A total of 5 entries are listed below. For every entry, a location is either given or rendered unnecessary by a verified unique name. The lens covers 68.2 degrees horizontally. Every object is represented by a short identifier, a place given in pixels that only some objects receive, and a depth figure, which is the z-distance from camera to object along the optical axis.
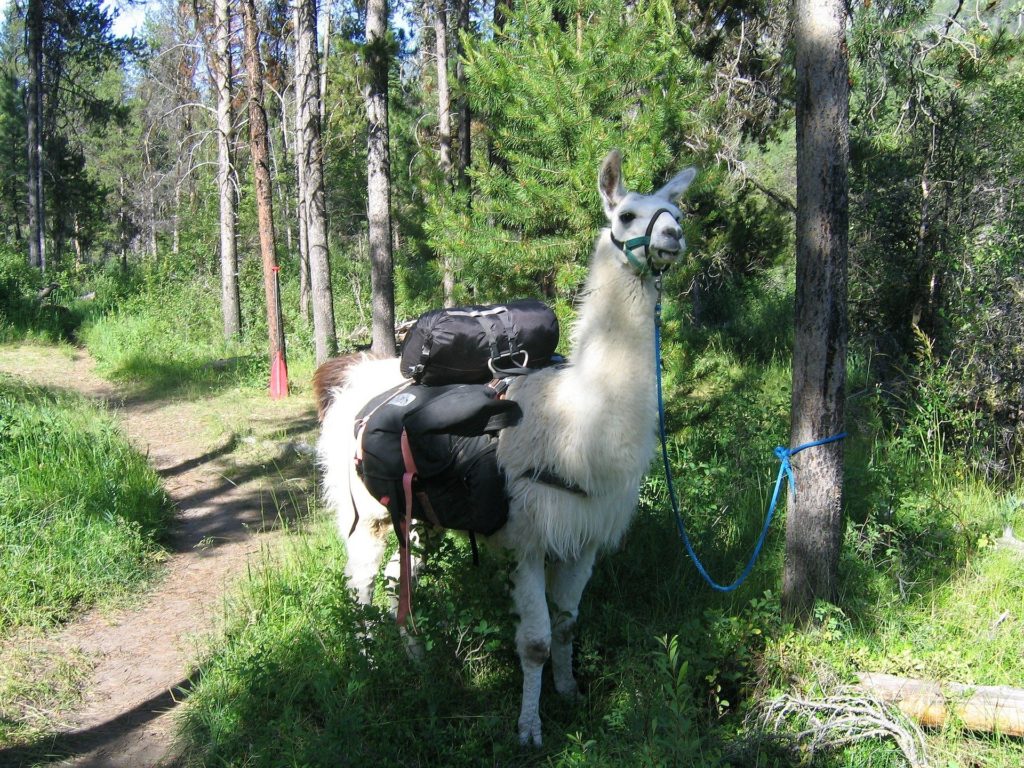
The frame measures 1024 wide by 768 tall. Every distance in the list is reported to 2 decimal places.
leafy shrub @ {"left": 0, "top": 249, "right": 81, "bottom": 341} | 15.37
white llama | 3.33
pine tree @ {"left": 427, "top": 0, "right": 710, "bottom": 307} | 6.08
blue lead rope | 3.57
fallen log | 3.18
